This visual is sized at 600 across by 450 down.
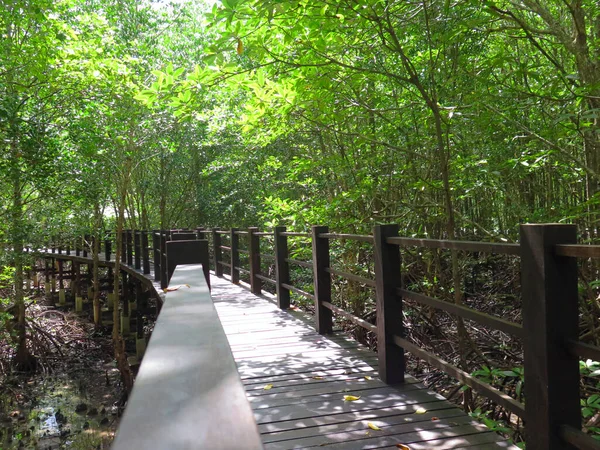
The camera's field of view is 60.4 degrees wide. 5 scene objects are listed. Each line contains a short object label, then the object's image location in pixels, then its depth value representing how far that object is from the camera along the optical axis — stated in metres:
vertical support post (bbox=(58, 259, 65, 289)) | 23.59
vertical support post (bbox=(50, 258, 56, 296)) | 24.27
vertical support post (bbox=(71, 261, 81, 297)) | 22.46
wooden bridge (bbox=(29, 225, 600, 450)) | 0.75
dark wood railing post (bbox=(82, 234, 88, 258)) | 20.11
